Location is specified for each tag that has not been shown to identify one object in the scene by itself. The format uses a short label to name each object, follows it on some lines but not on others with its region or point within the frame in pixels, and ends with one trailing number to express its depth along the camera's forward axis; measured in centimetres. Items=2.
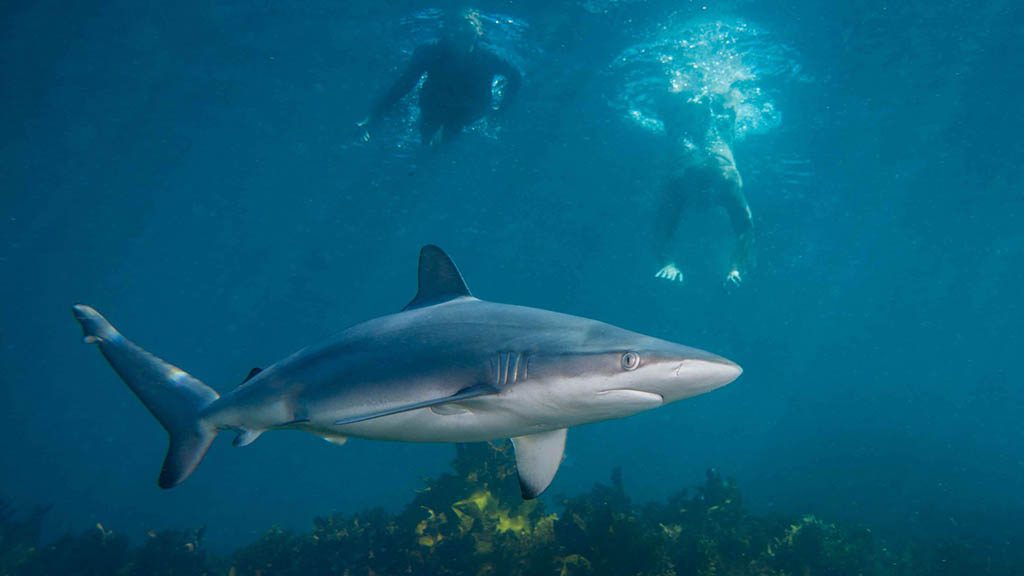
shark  248
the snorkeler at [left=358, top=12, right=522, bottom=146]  1652
